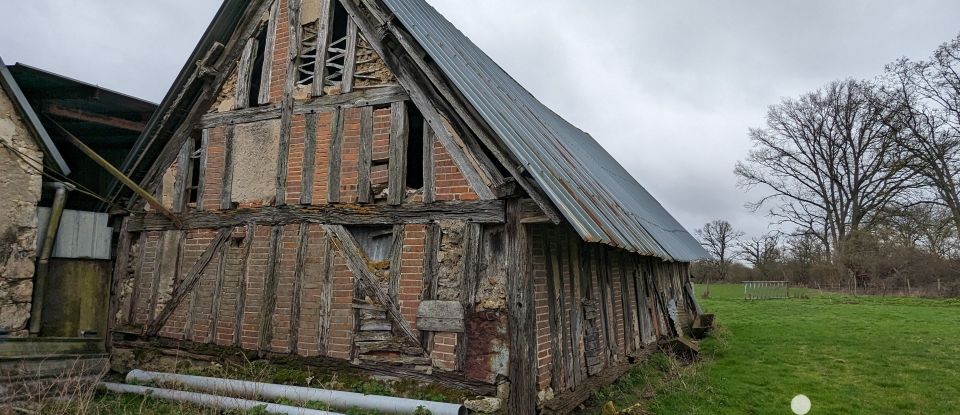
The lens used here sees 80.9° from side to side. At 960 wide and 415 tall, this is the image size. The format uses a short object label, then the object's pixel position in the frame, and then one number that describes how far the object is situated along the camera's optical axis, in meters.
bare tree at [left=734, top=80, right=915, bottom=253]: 30.83
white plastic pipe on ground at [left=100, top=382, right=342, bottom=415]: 5.93
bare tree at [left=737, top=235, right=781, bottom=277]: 39.00
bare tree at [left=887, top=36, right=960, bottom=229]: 27.00
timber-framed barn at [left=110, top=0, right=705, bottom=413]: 5.99
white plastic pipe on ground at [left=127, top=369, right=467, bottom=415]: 5.70
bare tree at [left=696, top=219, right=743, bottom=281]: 54.90
